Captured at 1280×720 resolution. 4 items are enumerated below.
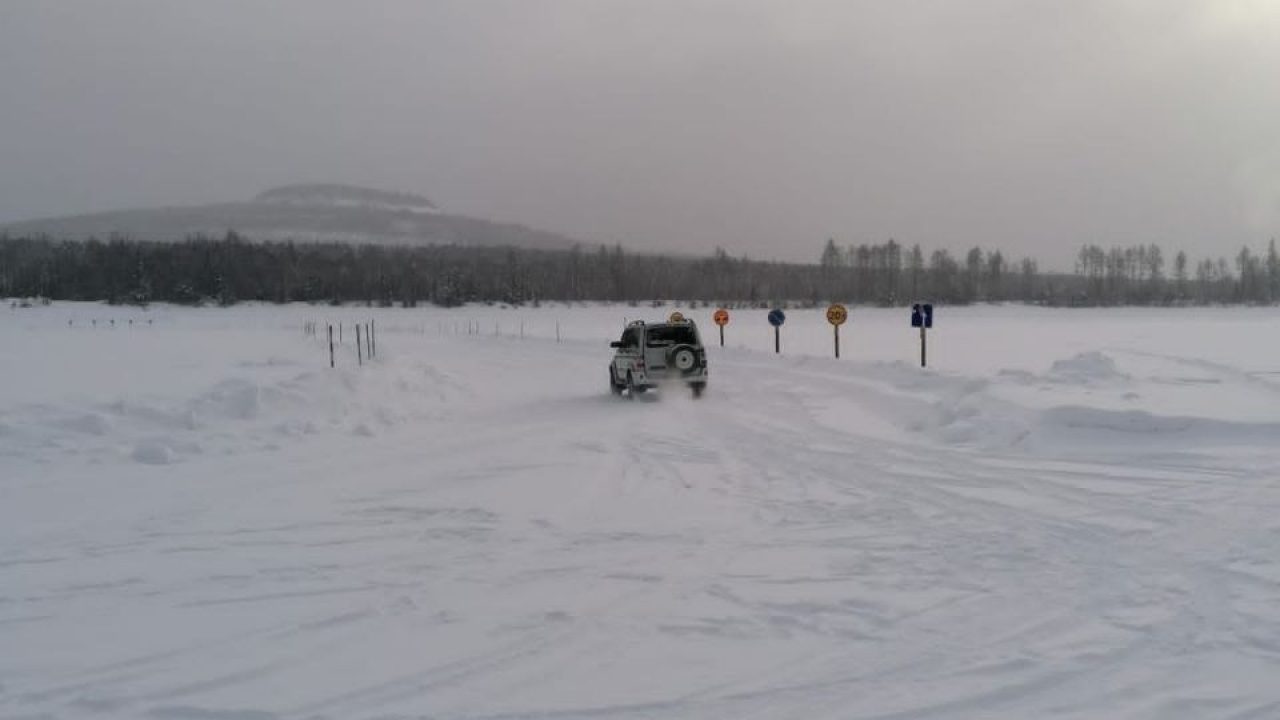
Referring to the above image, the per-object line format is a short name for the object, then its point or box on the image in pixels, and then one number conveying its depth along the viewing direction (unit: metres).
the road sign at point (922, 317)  23.26
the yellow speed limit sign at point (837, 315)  27.33
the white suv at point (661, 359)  20.56
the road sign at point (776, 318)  32.31
